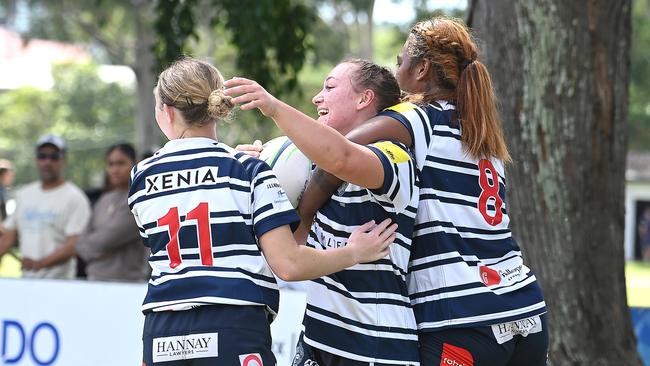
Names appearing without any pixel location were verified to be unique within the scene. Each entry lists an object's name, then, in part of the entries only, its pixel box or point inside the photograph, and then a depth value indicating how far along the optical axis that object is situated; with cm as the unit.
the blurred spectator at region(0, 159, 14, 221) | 2654
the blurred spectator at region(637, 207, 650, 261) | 8837
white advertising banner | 1304
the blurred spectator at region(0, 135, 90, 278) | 1812
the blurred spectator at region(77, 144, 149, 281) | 1695
